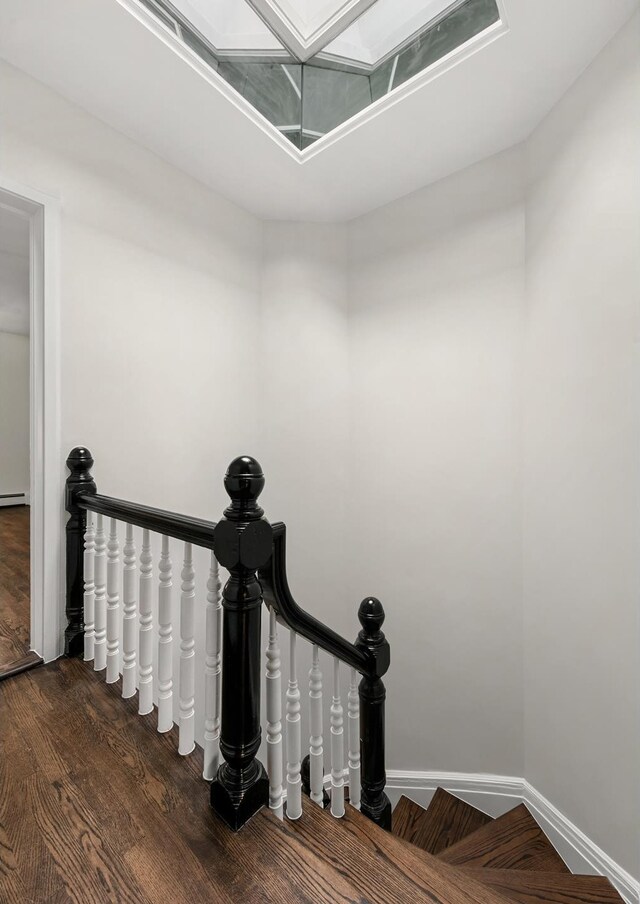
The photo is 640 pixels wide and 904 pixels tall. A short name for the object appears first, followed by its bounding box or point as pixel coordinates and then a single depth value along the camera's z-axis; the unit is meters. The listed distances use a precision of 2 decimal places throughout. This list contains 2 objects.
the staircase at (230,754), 0.87
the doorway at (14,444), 1.85
